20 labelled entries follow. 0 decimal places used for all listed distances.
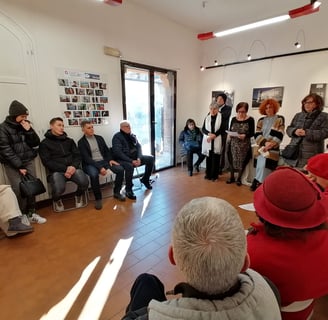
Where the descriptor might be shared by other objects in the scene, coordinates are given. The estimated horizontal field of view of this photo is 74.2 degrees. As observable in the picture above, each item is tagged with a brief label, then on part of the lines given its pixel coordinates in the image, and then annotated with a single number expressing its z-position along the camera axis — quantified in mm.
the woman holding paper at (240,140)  3920
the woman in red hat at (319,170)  1538
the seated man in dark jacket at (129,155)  3559
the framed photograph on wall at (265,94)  4367
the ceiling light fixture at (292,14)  2881
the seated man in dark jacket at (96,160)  3270
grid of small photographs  3273
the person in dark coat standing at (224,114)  4297
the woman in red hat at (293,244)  831
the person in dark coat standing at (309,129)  2992
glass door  4189
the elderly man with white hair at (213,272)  521
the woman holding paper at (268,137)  3523
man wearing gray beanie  2650
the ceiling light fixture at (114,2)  2807
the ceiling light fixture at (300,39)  3951
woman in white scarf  4240
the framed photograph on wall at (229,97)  5031
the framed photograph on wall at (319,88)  3848
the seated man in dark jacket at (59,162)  2986
